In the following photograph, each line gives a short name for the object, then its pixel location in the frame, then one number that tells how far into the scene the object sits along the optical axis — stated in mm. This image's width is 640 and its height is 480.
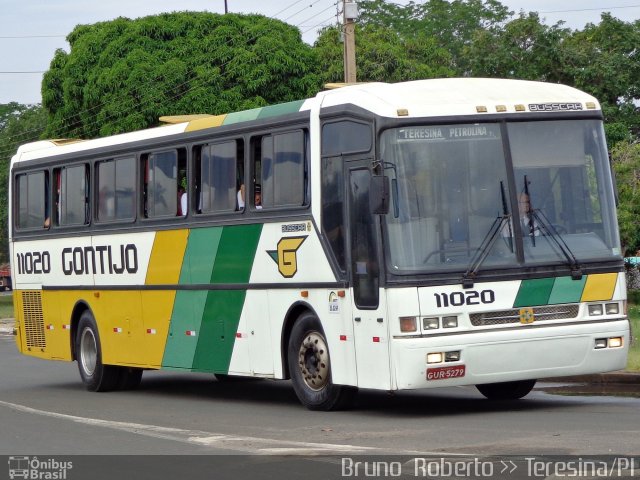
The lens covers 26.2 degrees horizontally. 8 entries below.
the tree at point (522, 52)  54875
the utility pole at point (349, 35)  28711
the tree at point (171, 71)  46719
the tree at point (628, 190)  38188
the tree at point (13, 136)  70562
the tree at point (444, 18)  79812
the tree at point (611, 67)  53812
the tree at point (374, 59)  49281
